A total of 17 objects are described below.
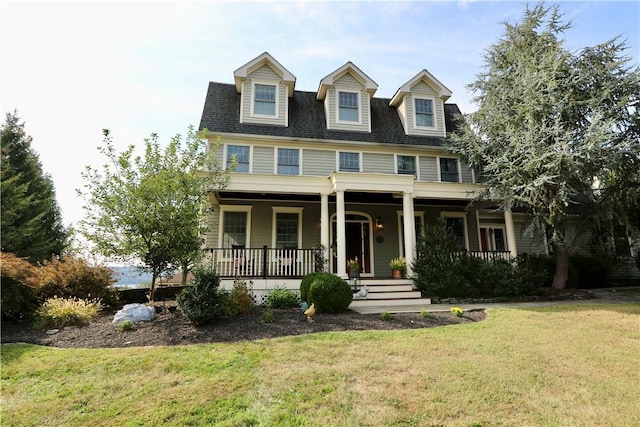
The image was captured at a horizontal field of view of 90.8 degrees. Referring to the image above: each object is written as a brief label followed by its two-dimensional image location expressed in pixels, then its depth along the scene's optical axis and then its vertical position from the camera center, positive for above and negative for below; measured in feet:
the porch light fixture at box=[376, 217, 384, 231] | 41.33 +5.94
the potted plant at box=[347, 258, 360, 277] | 32.65 +0.01
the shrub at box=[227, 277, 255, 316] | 24.11 -2.52
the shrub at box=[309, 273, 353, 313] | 25.64 -2.14
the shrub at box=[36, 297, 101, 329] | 22.28 -3.05
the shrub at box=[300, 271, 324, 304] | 27.63 -1.29
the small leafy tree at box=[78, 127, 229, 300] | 25.46 +5.05
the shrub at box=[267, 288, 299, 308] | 28.99 -2.67
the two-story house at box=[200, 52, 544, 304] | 34.91 +13.39
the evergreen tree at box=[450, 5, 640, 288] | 31.81 +15.19
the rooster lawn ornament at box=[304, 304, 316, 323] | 22.31 -3.08
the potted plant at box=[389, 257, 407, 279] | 35.42 +0.08
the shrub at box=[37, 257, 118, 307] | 26.14 -0.78
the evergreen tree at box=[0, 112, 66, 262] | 44.16 +10.32
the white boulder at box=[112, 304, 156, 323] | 22.97 -3.14
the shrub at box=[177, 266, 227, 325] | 21.18 -1.95
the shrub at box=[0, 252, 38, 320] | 22.90 -1.25
